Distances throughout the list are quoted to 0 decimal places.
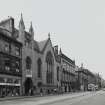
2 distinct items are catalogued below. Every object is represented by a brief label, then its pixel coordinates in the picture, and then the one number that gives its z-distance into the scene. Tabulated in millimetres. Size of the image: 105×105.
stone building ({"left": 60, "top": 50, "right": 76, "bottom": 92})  75312
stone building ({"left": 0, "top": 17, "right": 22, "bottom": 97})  39031
